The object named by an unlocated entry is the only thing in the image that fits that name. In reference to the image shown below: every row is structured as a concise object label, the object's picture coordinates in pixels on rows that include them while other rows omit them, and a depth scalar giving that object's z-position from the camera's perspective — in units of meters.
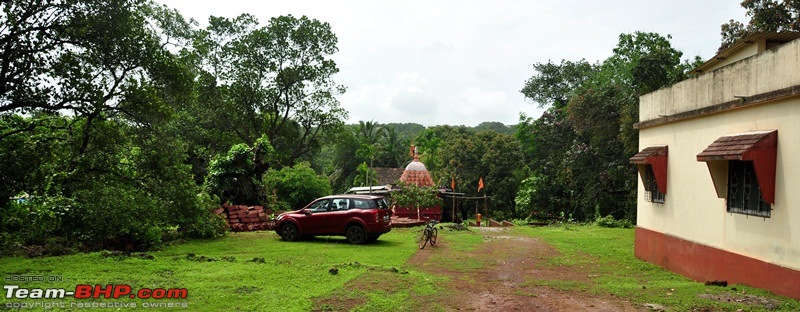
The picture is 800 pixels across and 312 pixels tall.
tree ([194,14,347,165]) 30.47
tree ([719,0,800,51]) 19.70
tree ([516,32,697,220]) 23.88
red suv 15.36
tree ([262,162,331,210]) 25.19
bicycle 14.84
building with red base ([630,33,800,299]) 7.78
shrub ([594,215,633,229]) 23.88
